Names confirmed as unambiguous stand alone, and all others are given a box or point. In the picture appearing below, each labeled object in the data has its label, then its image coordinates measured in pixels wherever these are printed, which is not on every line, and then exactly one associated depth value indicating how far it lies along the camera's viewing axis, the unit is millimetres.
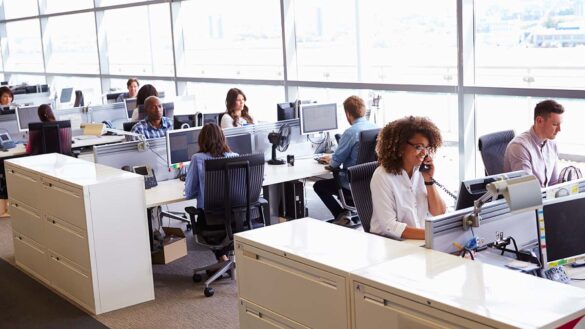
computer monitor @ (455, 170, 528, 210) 3355
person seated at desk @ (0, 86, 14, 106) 10320
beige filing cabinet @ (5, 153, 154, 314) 4750
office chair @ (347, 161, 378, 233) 4195
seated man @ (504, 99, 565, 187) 4754
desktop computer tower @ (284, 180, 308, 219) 6375
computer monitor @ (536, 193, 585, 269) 3029
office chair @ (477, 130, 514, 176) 5105
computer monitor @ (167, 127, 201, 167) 5711
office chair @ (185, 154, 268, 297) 4887
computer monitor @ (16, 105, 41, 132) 8492
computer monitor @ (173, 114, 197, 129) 7293
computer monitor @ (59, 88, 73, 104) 12406
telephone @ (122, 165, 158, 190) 5676
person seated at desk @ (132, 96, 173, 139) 6762
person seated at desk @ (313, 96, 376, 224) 6016
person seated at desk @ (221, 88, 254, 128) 7098
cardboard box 5711
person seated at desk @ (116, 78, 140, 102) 10484
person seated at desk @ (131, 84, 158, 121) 8578
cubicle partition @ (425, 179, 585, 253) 2974
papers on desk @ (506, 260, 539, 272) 3090
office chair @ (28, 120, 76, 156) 7465
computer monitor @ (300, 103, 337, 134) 6703
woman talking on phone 3732
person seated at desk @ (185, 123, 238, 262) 5113
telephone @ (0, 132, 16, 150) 8125
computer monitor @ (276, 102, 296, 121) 7266
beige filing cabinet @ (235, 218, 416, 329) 2646
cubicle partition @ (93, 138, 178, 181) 5668
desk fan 6367
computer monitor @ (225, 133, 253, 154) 6090
